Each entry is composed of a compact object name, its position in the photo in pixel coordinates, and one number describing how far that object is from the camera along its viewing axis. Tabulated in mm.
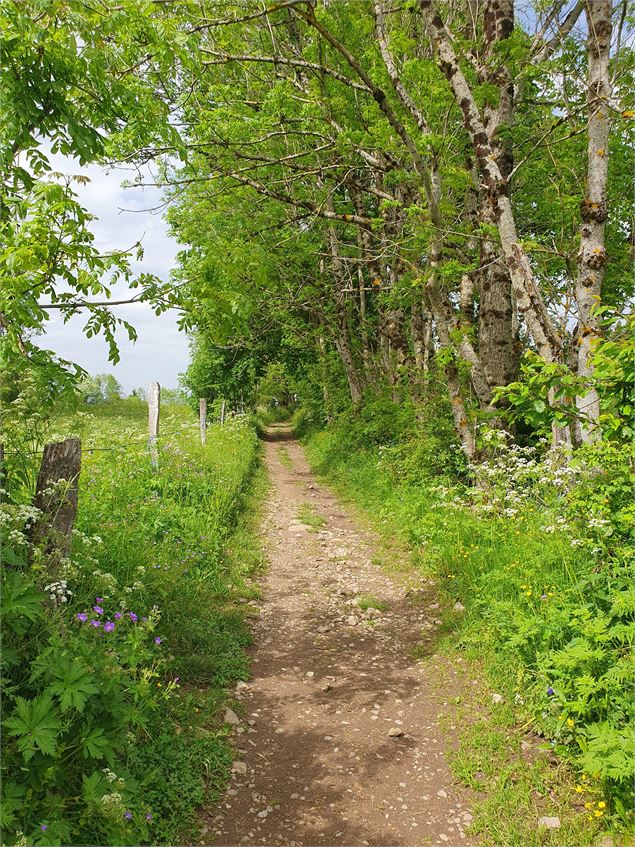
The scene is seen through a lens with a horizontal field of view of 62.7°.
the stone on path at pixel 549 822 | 3293
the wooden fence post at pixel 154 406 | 9539
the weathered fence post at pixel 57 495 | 3936
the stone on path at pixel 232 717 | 4579
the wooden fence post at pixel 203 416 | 14986
